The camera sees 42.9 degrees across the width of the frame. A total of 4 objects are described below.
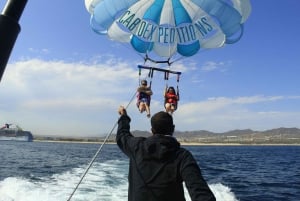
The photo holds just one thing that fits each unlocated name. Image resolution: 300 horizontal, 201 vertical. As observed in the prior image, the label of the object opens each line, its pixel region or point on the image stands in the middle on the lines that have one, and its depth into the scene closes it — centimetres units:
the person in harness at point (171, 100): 940
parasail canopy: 871
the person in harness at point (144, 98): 893
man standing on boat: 298
